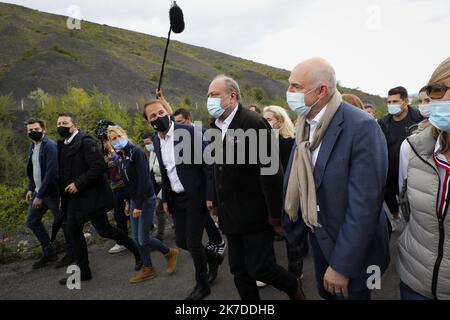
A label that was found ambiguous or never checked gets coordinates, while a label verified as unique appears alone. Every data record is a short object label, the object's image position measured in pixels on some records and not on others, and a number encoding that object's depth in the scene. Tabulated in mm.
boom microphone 3727
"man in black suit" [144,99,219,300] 3564
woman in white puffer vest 1726
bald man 1947
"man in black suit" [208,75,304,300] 2842
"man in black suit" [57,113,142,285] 4281
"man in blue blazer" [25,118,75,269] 5016
